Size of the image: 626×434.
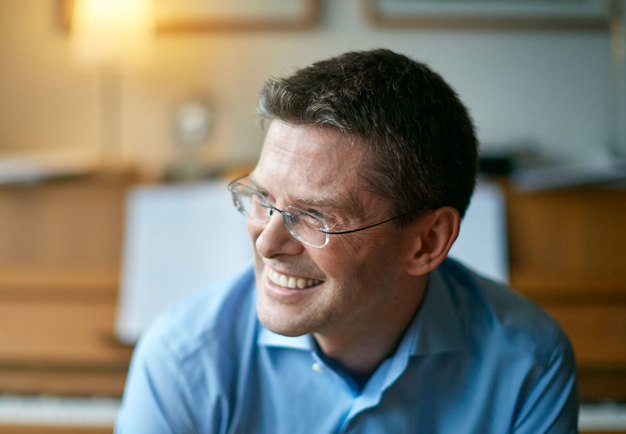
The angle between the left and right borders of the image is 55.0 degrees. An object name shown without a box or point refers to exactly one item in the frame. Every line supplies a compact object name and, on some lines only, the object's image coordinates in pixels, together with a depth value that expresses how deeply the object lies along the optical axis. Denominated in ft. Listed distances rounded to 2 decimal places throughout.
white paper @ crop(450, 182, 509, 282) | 5.80
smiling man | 3.20
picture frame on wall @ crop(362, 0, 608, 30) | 7.53
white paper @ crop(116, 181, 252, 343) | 5.82
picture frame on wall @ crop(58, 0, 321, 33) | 7.64
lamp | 6.77
